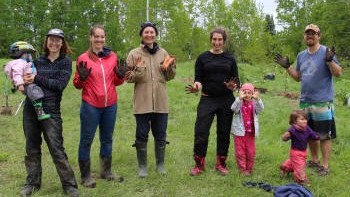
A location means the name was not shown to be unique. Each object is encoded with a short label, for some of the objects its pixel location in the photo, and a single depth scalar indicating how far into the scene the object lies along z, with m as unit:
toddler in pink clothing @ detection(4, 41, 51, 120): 5.20
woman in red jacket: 5.70
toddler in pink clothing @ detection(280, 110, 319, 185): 6.00
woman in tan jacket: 6.12
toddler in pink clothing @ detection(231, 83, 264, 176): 6.25
